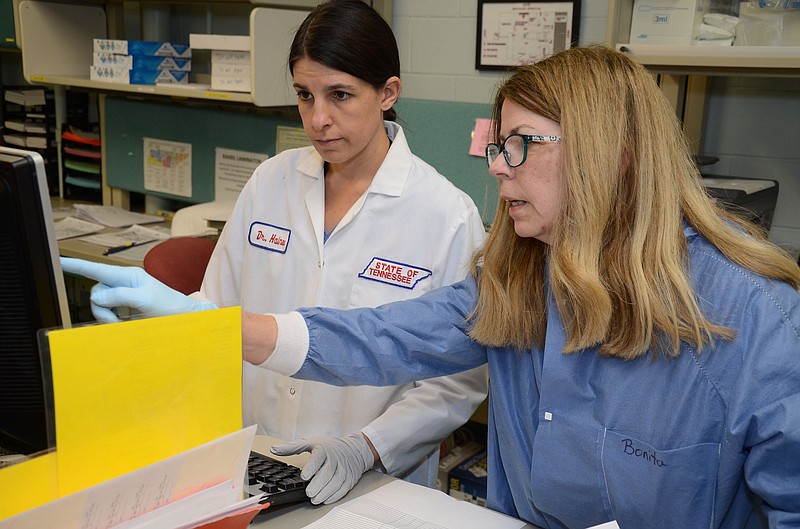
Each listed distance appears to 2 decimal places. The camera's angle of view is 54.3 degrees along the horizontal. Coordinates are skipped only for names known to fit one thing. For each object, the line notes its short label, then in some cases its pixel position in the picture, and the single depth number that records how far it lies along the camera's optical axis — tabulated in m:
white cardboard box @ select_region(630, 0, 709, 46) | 1.97
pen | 2.71
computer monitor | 0.79
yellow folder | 0.66
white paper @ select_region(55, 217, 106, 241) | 2.96
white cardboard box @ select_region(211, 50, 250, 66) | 2.60
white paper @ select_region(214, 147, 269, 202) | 3.09
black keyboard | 1.08
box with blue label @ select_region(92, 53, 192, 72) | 2.89
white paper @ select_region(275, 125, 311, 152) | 2.95
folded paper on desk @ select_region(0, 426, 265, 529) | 0.66
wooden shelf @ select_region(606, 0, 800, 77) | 1.79
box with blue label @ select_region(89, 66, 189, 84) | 2.91
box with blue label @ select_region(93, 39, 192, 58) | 2.86
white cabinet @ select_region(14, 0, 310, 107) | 2.48
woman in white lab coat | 1.56
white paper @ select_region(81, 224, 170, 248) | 2.87
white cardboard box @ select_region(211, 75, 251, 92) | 2.62
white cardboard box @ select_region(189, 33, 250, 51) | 2.57
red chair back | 1.92
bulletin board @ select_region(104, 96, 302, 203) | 3.09
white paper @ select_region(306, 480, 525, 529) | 1.06
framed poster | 2.58
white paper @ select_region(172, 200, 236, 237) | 2.84
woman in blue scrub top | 1.00
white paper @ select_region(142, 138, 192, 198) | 3.30
